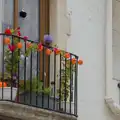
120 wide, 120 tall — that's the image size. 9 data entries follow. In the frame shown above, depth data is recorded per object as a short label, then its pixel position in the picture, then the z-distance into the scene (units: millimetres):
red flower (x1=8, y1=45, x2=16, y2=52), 9289
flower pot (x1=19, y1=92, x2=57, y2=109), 9562
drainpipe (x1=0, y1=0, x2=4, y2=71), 10069
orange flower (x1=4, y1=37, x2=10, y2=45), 9125
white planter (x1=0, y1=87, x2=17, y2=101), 9062
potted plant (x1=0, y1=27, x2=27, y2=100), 9289
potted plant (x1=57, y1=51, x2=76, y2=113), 10344
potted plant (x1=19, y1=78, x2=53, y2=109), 9578
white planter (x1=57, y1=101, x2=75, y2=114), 10297
